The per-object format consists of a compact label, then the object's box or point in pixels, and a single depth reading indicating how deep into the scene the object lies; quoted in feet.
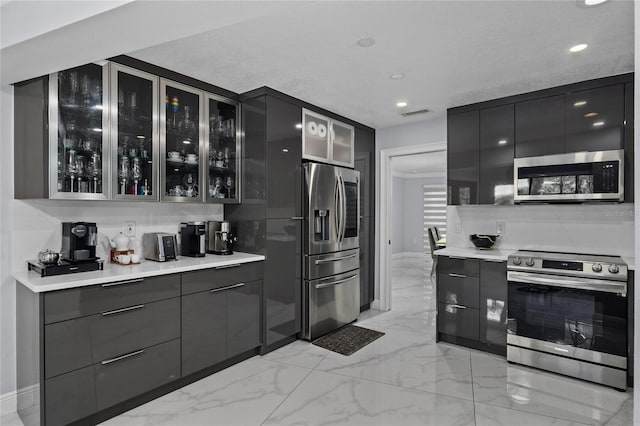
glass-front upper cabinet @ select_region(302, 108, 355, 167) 11.81
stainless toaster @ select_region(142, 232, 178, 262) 9.15
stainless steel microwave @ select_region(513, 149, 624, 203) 9.27
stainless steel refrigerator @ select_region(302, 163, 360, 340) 11.54
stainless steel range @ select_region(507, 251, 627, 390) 8.48
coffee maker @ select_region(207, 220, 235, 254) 10.57
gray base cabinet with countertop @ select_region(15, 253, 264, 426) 6.37
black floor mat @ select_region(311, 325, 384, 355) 11.03
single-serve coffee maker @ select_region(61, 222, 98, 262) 7.66
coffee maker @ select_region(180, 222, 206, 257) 9.89
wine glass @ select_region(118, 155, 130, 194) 8.32
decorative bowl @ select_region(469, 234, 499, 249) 11.58
